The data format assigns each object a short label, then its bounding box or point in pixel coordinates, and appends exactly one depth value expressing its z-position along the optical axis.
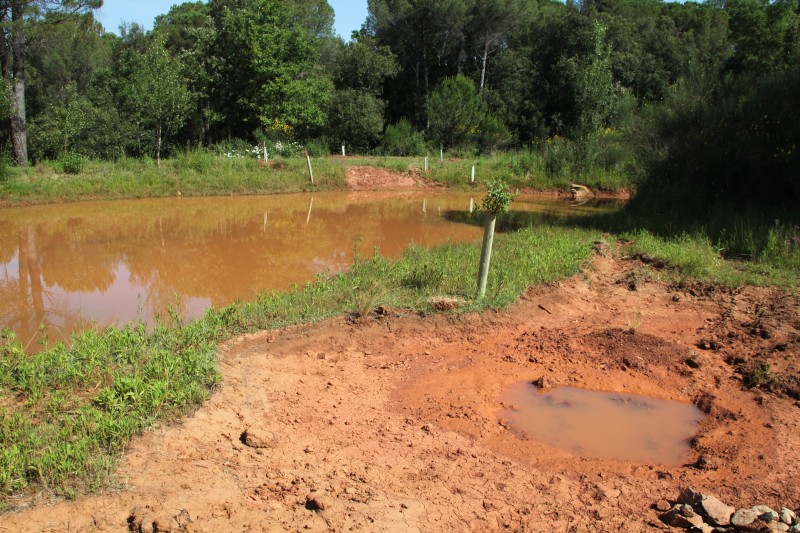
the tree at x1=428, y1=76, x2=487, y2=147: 37.91
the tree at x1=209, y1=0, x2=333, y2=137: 32.34
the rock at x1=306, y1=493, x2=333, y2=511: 4.38
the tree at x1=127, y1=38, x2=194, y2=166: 25.44
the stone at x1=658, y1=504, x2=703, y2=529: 4.27
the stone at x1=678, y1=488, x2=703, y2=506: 4.41
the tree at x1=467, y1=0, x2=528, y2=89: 44.34
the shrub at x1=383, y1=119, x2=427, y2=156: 36.91
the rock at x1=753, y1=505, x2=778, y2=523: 4.04
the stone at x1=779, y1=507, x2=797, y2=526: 4.07
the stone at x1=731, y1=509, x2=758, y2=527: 4.08
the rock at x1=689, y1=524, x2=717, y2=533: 4.16
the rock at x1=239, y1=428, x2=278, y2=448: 5.27
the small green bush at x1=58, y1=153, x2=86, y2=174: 23.08
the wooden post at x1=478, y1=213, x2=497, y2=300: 8.60
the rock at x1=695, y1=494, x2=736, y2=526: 4.18
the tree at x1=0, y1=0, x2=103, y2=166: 23.33
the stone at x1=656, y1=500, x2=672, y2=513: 4.55
